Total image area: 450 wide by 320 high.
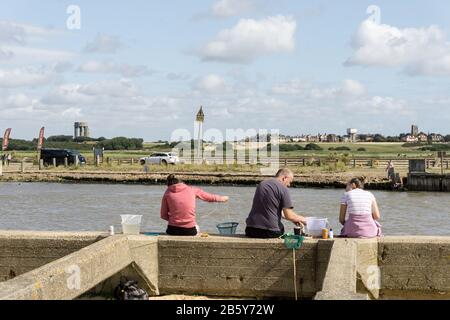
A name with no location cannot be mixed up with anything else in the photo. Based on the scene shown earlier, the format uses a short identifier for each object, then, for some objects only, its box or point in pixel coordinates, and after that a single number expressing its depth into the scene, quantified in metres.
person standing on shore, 46.36
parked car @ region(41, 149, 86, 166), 65.44
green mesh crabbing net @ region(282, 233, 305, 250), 8.62
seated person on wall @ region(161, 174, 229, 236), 9.50
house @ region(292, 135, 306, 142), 185.39
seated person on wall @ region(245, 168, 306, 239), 8.90
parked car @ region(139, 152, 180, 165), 63.83
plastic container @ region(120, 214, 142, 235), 9.59
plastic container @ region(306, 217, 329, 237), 9.34
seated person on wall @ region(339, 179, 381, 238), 9.20
